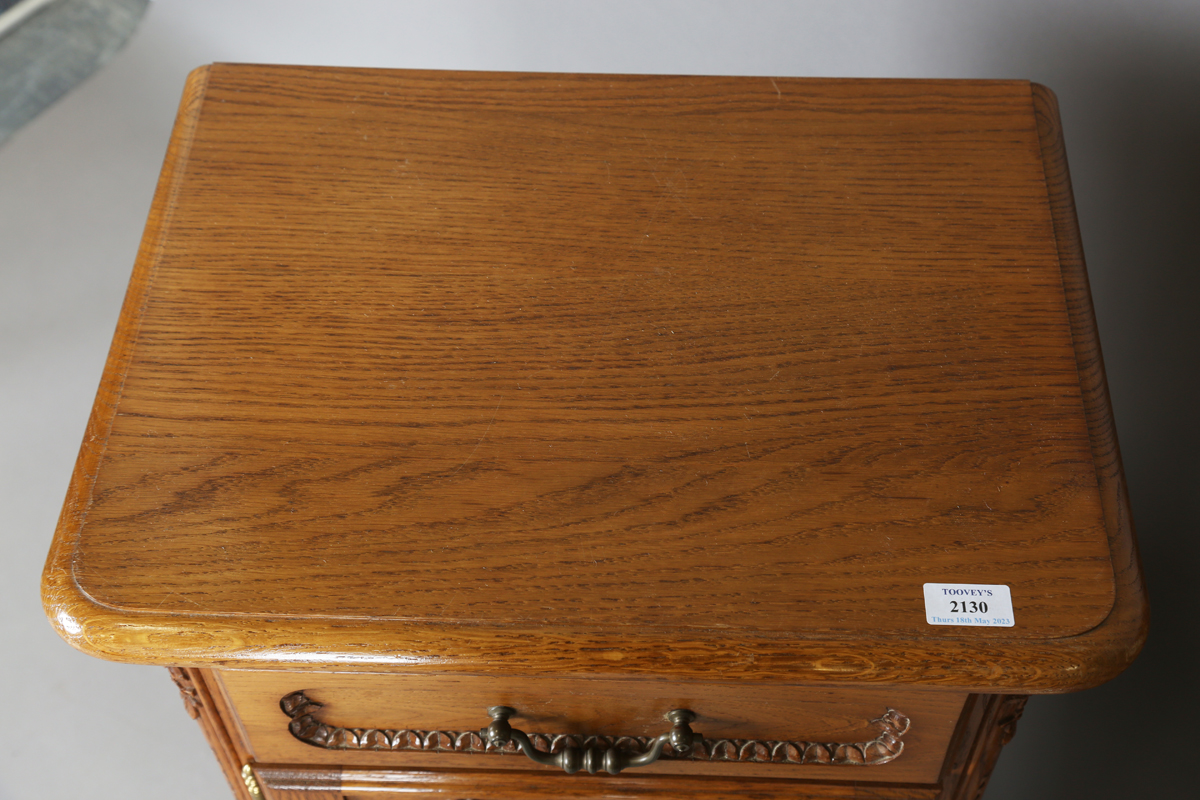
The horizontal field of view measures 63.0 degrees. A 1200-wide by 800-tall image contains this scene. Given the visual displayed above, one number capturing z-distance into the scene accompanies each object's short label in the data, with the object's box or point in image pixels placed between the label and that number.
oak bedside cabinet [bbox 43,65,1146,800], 0.47
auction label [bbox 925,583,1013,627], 0.47
